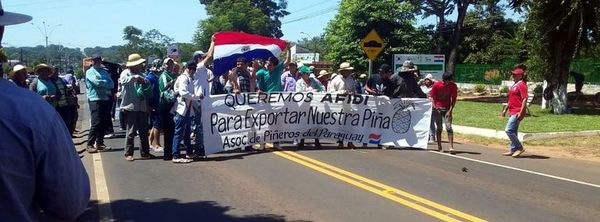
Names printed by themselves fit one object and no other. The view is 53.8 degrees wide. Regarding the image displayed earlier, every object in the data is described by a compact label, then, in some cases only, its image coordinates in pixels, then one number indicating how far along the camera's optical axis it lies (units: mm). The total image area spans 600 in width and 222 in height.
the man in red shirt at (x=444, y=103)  11484
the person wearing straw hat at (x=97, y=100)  10672
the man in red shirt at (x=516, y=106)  10758
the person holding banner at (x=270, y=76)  11617
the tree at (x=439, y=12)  51531
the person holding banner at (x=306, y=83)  13047
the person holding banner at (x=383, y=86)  11992
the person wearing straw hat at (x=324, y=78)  15191
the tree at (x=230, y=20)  77188
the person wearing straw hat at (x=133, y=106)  9586
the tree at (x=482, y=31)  50044
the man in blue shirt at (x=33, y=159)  1805
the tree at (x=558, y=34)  19253
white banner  11023
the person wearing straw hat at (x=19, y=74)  8125
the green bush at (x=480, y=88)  39188
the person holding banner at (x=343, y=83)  11906
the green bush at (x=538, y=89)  30438
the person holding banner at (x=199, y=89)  9555
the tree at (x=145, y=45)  81375
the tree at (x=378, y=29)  38750
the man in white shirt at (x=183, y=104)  9352
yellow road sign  18391
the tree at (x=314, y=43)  118625
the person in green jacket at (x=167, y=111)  9711
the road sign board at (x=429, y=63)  25866
